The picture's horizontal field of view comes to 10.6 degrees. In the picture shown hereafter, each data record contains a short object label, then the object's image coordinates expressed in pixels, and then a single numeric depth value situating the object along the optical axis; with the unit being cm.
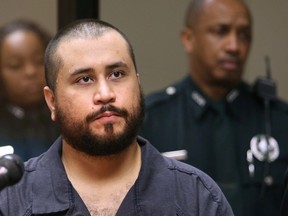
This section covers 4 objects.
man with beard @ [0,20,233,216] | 476
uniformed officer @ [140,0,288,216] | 677
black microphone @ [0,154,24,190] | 376
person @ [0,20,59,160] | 685
